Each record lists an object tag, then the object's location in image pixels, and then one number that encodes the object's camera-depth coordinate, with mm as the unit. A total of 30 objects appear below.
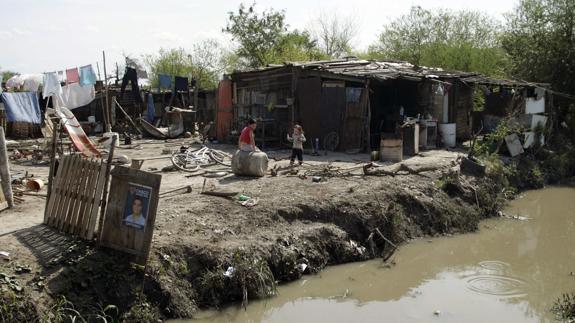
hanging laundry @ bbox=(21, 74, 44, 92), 24953
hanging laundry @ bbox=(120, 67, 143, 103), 24094
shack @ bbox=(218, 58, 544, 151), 17188
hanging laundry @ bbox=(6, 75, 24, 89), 25031
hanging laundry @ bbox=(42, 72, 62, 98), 20484
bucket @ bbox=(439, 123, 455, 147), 18719
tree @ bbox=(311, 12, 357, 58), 44041
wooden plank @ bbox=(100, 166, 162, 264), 6719
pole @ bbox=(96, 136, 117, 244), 6961
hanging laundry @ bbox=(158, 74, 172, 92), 26438
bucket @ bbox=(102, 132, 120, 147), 16938
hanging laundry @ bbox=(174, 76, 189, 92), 26391
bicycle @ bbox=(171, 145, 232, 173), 13681
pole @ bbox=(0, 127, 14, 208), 8841
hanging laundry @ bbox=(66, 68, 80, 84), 20656
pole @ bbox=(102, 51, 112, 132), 18927
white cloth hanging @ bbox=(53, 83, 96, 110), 23284
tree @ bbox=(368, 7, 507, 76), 34625
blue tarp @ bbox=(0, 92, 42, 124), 20562
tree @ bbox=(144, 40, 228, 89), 46000
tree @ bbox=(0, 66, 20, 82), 47012
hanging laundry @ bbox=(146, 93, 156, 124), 26688
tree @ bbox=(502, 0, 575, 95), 23266
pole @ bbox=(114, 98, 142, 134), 24909
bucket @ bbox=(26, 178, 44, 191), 10781
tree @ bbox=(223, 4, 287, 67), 35688
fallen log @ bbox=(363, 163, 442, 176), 12766
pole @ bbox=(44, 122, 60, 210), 7972
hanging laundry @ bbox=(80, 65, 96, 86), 20734
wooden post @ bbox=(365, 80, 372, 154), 16641
